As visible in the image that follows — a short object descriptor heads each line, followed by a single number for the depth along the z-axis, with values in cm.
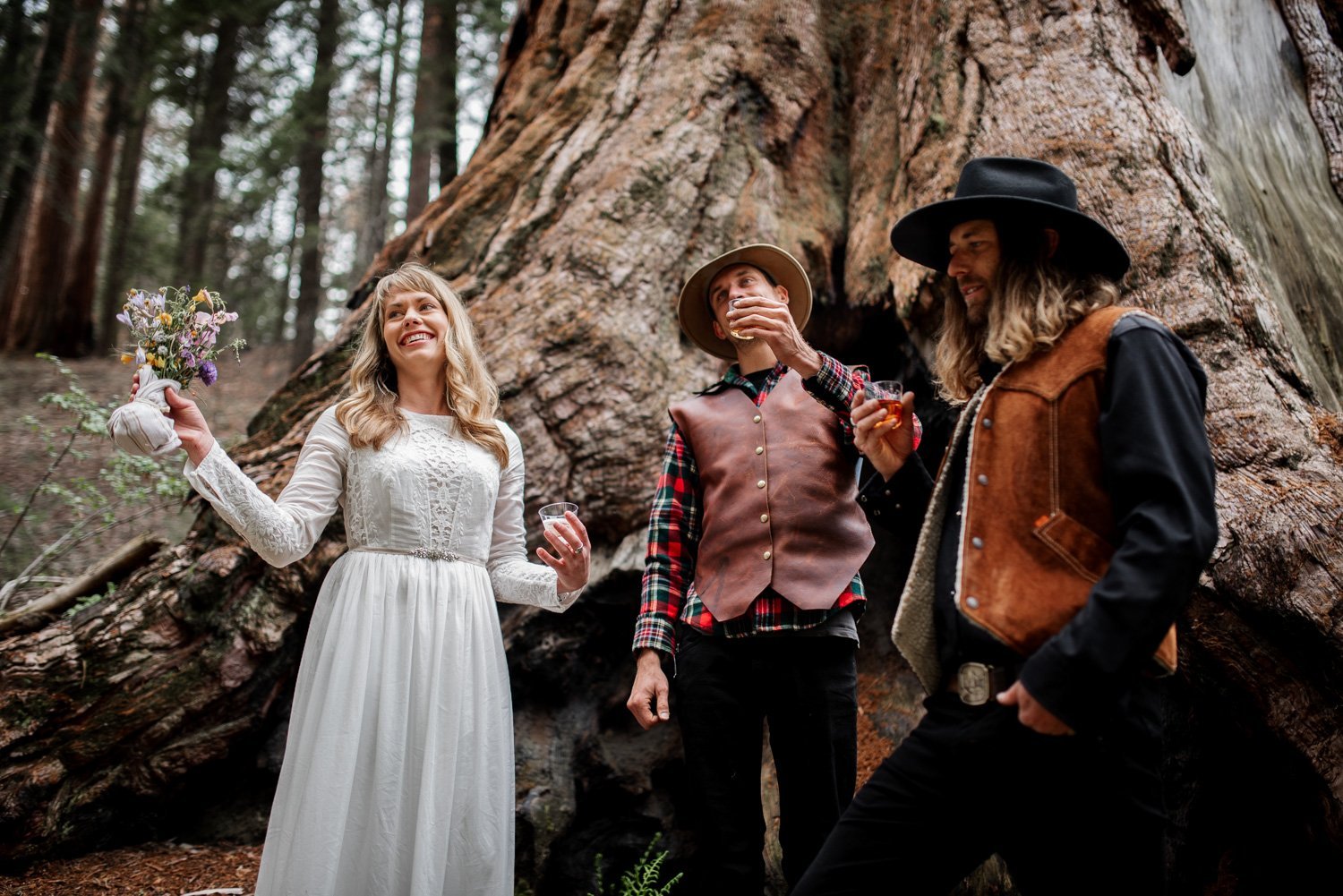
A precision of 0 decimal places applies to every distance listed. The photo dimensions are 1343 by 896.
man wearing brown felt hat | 270
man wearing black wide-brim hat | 171
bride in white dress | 265
